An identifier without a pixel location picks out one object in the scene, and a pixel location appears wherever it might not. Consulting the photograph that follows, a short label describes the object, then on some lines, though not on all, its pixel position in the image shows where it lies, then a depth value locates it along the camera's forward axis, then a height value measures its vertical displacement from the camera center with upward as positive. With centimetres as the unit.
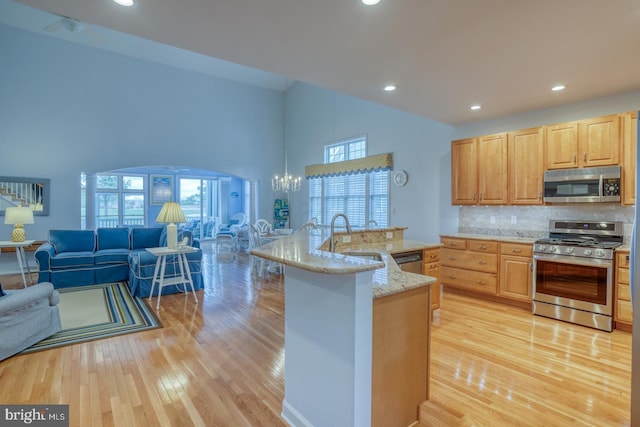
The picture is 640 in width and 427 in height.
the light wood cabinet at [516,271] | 397 -76
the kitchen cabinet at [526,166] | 413 +62
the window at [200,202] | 1108 +32
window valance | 644 +104
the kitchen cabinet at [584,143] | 357 +82
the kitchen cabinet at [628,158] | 344 +60
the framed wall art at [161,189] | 1022 +73
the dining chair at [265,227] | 729 -37
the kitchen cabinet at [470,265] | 429 -75
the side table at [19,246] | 522 -60
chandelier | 711 +69
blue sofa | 481 -78
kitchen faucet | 250 -25
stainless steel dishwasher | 339 -54
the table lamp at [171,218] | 454 -10
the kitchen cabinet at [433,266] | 368 -65
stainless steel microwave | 356 +32
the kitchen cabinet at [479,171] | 447 +62
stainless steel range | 340 -70
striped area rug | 325 -129
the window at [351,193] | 679 +45
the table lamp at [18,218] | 512 -12
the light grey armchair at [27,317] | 276 -101
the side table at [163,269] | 439 -84
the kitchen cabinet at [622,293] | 329 -85
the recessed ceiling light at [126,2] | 201 +134
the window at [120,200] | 932 +32
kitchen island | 153 -70
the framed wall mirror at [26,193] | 609 +35
